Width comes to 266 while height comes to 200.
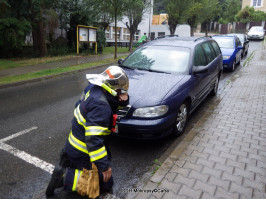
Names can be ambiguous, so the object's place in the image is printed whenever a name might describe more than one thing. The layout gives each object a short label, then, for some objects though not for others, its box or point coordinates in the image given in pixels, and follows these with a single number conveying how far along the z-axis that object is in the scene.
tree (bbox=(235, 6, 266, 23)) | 44.09
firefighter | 2.29
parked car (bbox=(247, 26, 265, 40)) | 29.11
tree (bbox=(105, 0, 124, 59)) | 14.19
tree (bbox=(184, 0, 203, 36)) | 25.91
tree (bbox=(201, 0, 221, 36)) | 29.50
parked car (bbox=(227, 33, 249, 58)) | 15.24
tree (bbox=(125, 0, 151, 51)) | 20.50
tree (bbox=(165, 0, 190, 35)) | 25.27
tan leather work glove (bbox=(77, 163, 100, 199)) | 2.52
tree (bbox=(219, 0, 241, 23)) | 53.96
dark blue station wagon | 3.59
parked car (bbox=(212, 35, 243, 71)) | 10.59
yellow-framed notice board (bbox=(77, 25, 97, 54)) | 16.55
